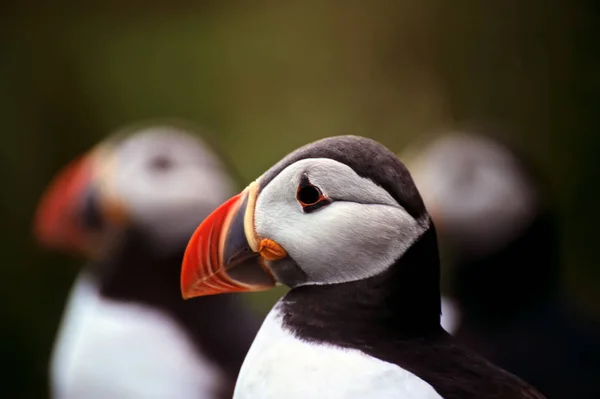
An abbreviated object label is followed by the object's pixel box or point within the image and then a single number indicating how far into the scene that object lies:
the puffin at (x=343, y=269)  2.04
